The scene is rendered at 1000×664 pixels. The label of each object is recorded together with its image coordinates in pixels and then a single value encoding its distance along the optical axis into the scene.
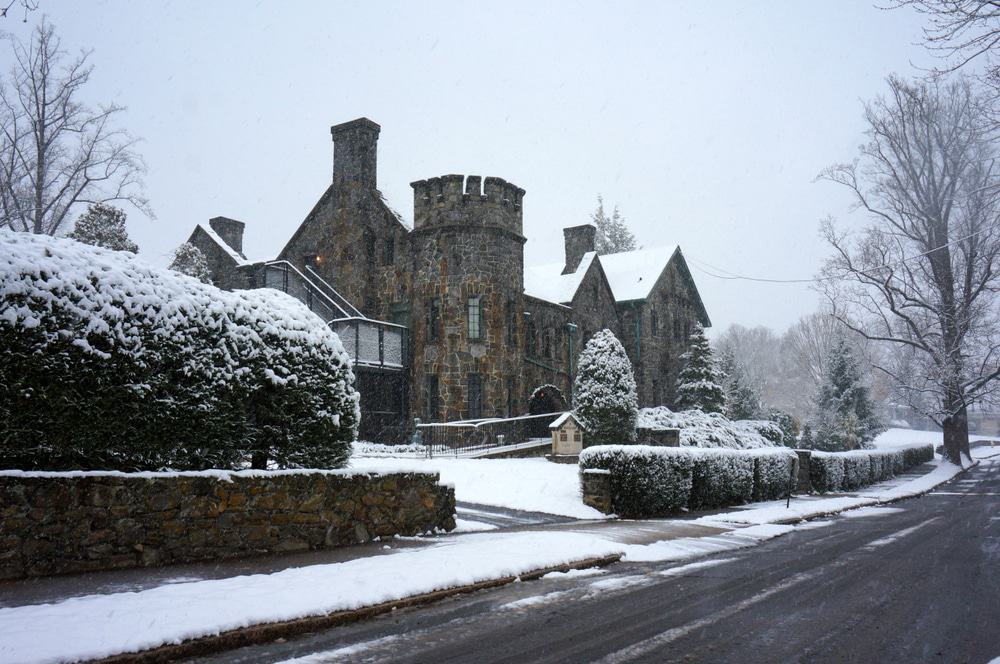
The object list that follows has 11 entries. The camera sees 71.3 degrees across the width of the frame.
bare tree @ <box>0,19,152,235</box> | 29.89
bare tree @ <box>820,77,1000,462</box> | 35.31
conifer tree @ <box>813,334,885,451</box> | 44.44
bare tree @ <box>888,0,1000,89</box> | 10.06
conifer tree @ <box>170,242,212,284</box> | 31.33
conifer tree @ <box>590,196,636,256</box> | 74.57
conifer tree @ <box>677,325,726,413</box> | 36.28
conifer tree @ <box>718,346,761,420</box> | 46.28
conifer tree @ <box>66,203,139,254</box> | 28.56
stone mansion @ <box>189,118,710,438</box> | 28.58
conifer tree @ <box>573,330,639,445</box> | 23.78
